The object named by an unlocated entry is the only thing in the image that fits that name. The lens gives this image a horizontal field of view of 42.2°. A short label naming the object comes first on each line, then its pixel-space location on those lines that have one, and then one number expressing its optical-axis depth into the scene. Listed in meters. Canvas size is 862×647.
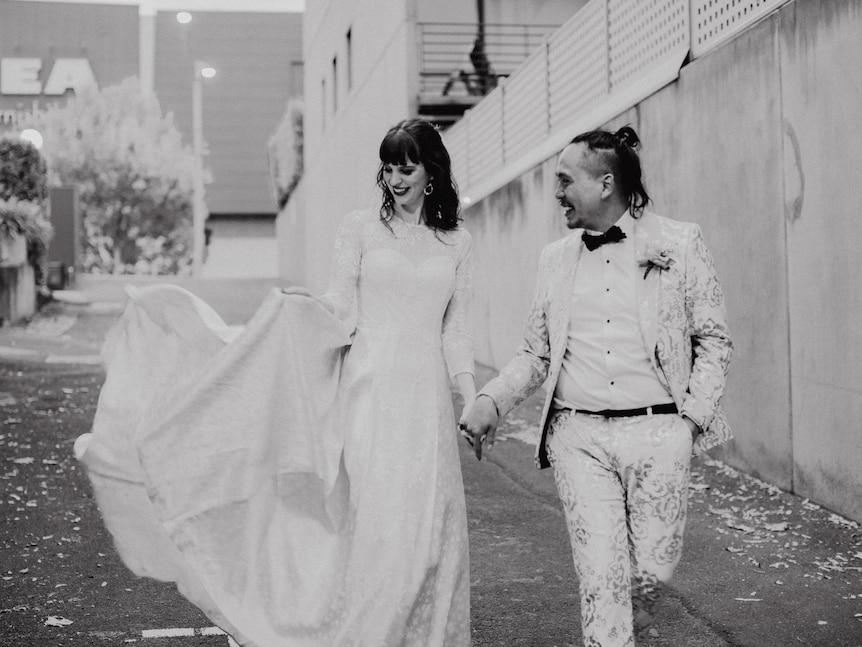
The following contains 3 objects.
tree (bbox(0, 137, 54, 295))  20.42
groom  3.61
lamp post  37.47
